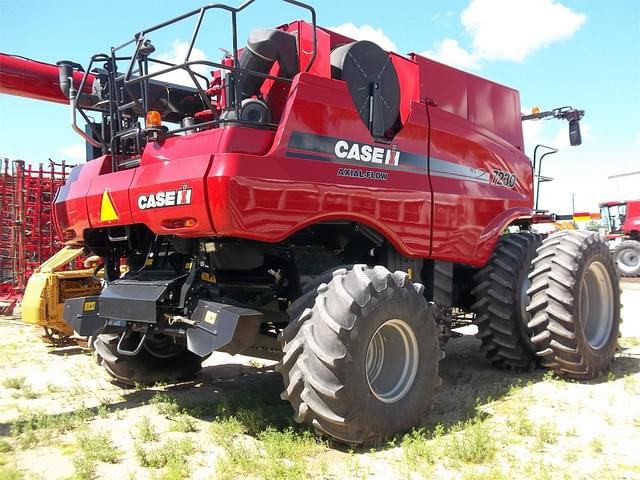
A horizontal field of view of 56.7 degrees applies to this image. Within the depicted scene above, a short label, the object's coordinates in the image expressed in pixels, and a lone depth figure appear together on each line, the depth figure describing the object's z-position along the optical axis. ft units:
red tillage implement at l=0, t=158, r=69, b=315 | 42.57
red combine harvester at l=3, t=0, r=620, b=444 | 13.15
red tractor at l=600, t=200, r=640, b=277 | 66.64
